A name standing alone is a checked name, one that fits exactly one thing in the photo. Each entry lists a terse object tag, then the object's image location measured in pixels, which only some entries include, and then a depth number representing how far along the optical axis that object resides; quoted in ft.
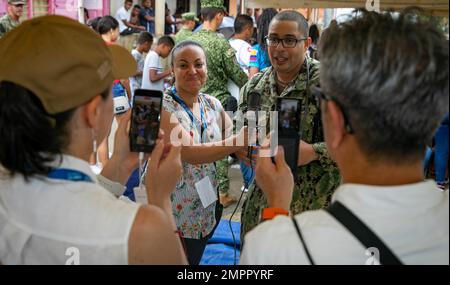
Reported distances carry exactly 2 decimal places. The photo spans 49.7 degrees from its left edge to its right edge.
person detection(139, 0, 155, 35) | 29.81
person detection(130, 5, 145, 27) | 28.89
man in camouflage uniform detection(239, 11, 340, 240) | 6.68
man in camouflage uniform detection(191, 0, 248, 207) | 14.17
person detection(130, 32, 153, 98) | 20.00
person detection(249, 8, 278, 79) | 16.06
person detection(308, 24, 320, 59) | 21.62
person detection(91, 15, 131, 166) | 15.33
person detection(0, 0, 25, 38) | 15.76
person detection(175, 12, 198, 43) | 18.89
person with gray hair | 2.79
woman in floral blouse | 6.84
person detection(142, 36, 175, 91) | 18.01
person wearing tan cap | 3.17
